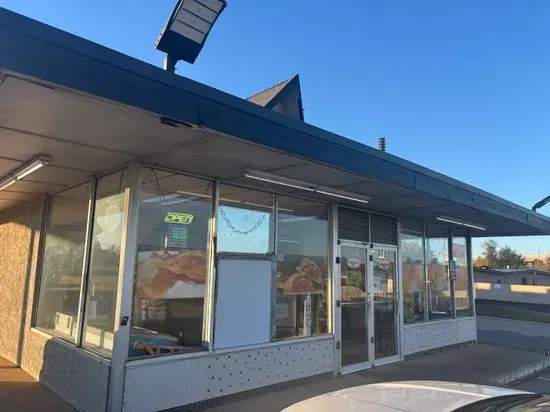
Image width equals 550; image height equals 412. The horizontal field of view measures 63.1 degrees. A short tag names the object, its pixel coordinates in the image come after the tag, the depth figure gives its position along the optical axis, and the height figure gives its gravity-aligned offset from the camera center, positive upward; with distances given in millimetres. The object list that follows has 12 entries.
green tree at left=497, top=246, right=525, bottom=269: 60188 +4034
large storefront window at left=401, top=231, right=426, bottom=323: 9484 +219
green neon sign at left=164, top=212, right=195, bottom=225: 5702 +804
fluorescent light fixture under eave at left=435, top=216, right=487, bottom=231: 9562 +1448
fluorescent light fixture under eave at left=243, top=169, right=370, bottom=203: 5582 +1349
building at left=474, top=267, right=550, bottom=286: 38656 +944
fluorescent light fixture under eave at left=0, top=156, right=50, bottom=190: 4973 +1294
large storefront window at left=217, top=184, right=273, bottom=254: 6201 +881
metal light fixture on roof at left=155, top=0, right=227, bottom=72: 4418 +2564
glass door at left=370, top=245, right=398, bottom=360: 8555 -299
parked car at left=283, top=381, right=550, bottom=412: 2244 -630
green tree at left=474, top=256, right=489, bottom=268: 62081 +3719
